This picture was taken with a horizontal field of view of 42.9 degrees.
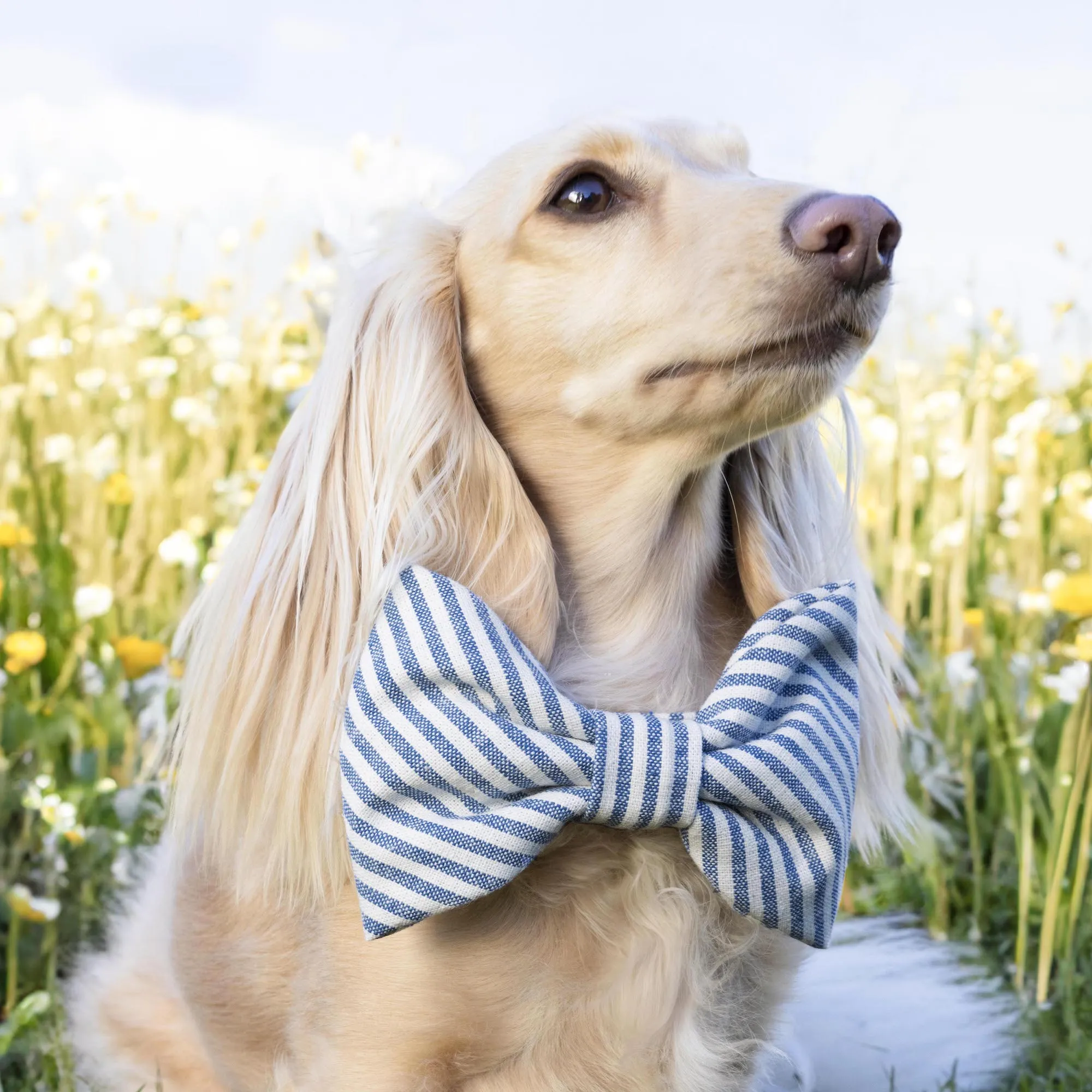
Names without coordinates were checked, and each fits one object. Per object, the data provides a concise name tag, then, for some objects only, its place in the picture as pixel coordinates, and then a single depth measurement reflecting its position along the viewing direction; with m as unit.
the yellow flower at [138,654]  2.81
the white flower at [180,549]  3.11
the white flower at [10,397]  4.15
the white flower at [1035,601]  2.83
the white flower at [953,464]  3.67
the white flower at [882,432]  3.79
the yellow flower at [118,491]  3.49
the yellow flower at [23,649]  2.68
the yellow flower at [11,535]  3.01
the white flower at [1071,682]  2.48
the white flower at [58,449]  3.71
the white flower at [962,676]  3.03
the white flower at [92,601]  2.91
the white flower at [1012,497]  3.54
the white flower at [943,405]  4.02
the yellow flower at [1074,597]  2.52
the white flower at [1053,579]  2.78
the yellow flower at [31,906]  2.35
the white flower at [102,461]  3.65
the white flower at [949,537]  3.52
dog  1.68
